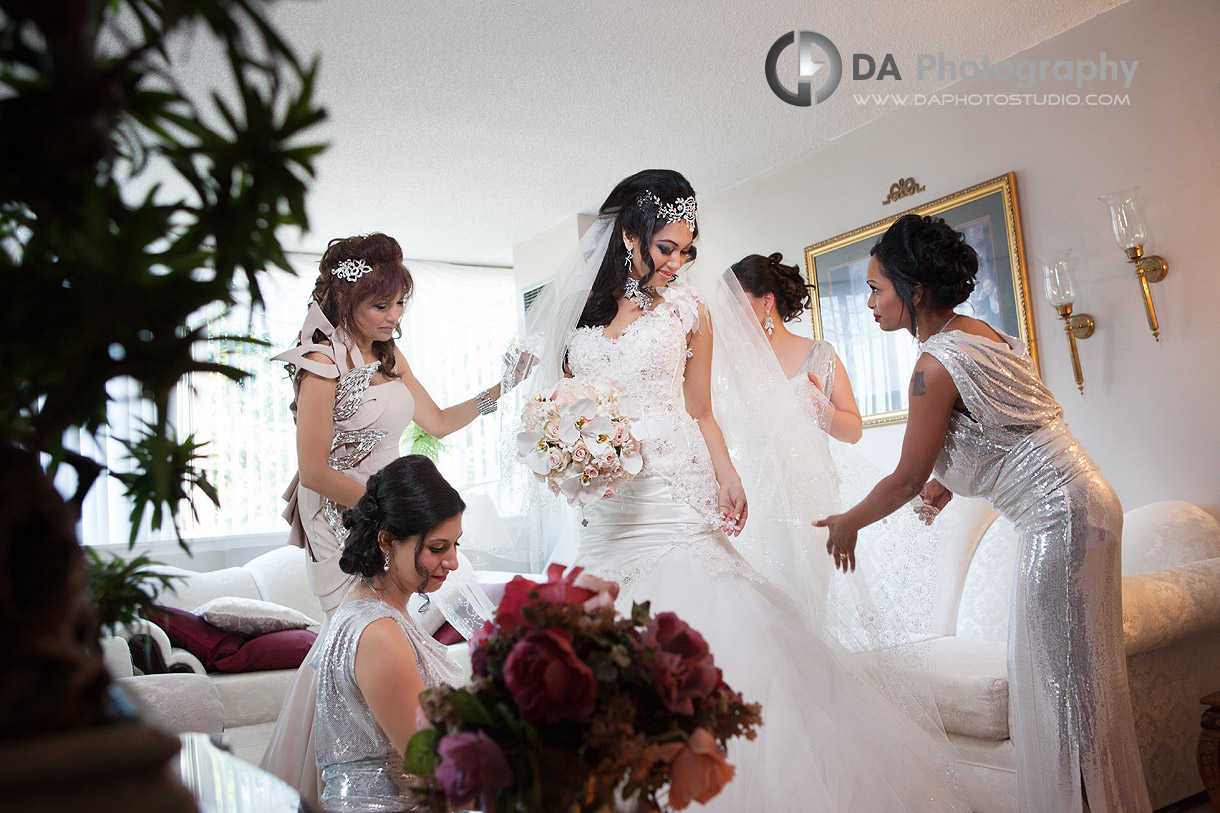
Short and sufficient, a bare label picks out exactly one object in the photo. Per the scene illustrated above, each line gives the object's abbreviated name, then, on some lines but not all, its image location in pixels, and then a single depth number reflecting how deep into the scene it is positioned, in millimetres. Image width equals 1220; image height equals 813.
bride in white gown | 2104
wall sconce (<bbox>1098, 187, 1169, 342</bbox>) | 4141
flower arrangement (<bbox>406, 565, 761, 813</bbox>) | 891
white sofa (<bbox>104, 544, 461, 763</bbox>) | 3059
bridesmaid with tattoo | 2324
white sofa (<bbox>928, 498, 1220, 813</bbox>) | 3029
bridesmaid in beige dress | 2508
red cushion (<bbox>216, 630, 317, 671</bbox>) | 4828
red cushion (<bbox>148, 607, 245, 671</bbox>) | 4859
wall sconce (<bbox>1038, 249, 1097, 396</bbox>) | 4449
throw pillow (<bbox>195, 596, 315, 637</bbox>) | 4980
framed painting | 4832
